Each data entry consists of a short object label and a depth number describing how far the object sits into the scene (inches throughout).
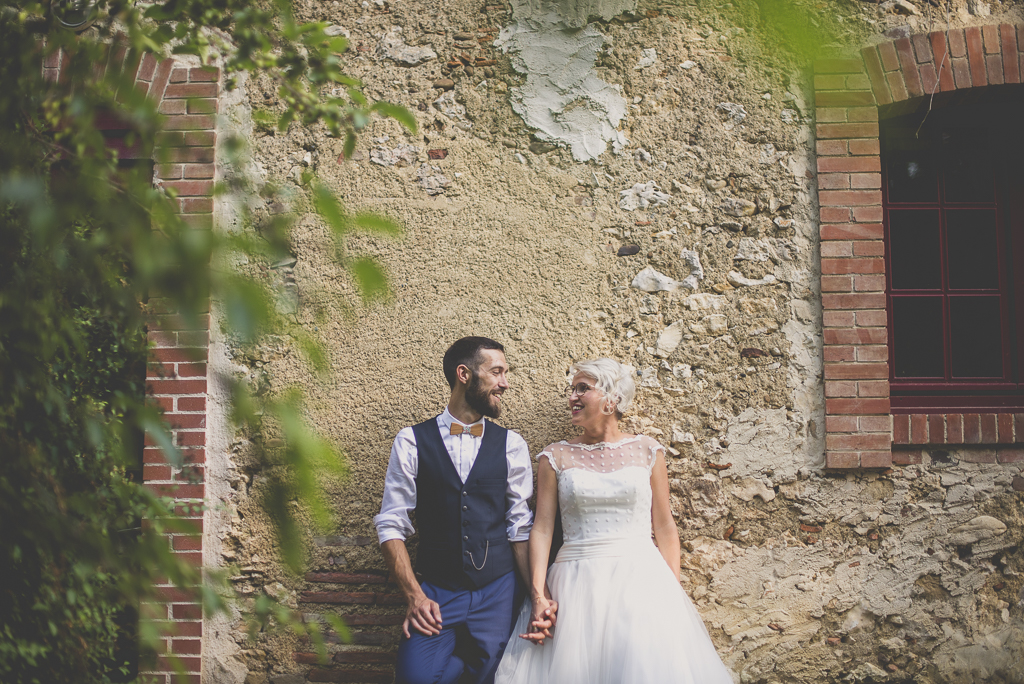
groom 111.8
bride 106.7
